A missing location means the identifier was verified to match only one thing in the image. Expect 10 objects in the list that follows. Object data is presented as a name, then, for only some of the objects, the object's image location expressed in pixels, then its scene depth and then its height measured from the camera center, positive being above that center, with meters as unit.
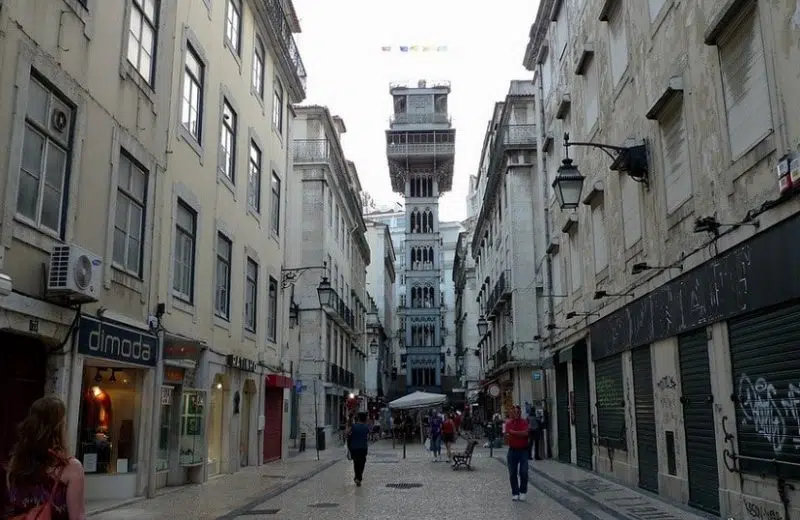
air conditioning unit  9.58 +1.77
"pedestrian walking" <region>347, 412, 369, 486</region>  16.31 -0.82
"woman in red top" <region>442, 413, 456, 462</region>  23.25 -0.75
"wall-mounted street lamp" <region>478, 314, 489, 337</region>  42.69 +4.72
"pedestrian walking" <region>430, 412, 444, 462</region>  24.56 -0.94
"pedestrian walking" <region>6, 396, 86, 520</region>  3.75 -0.31
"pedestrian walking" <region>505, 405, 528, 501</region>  12.68 -0.74
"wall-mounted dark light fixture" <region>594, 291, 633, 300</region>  15.20 +2.33
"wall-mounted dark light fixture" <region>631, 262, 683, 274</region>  12.24 +2.35
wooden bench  20.12 -1.35
